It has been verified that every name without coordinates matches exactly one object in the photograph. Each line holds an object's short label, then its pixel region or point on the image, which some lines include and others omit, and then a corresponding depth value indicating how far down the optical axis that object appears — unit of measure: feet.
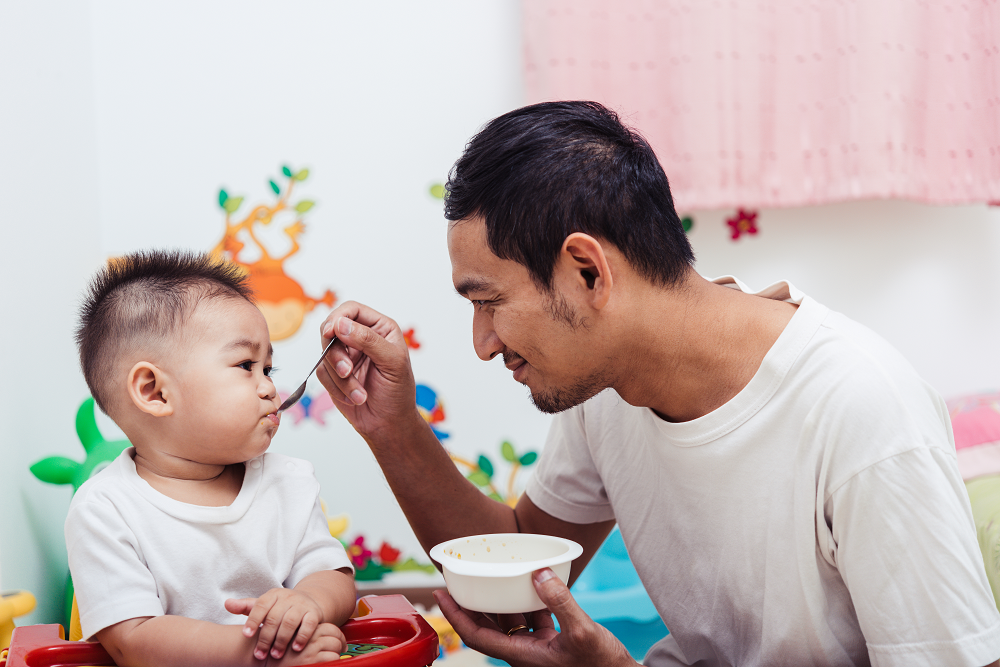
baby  2.48
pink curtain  5.77
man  2.65
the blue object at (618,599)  5.46
